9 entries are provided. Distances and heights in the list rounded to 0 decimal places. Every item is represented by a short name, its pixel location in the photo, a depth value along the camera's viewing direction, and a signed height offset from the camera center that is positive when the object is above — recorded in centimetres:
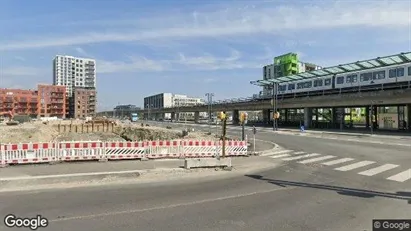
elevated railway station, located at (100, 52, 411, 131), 4909 +492
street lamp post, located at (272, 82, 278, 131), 6524 +480
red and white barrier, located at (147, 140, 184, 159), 2152 -169
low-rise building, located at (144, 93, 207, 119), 18582 +264
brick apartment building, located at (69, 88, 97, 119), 15362 +817
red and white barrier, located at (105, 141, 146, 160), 2031 -162
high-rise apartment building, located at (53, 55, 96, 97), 17460 +1652
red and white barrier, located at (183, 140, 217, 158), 2273 -176
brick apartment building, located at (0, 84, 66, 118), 13450 +780
